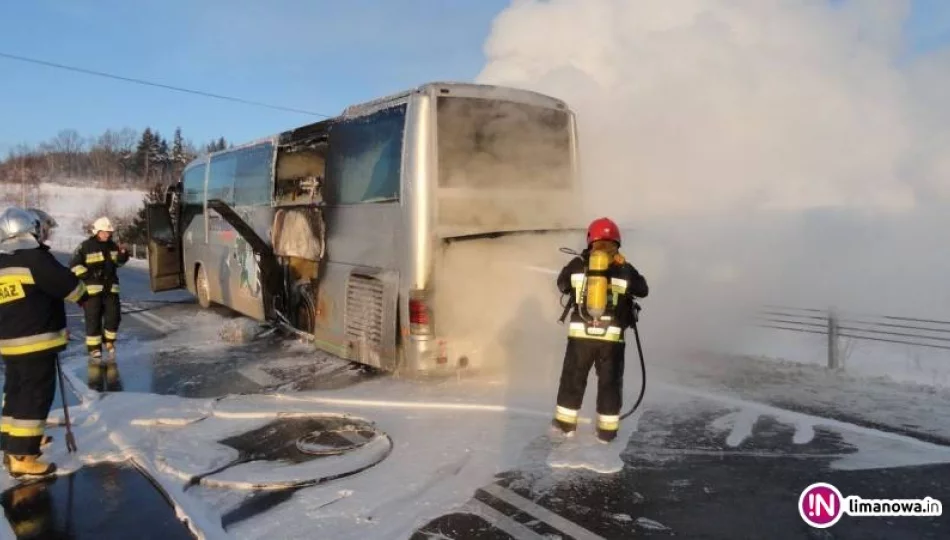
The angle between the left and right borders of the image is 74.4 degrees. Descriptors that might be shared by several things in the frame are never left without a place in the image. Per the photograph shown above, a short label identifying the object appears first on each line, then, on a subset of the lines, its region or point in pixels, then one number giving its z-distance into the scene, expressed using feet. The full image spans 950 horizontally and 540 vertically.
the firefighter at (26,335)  13.87
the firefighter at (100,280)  27.09
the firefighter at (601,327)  15.16
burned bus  20.36
